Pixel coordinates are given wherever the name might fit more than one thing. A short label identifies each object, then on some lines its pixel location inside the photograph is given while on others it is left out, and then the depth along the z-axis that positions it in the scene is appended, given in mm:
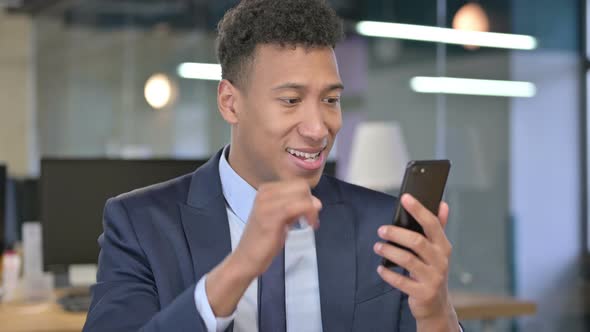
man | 1562
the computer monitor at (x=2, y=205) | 3865
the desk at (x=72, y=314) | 2930
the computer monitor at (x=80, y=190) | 3338
